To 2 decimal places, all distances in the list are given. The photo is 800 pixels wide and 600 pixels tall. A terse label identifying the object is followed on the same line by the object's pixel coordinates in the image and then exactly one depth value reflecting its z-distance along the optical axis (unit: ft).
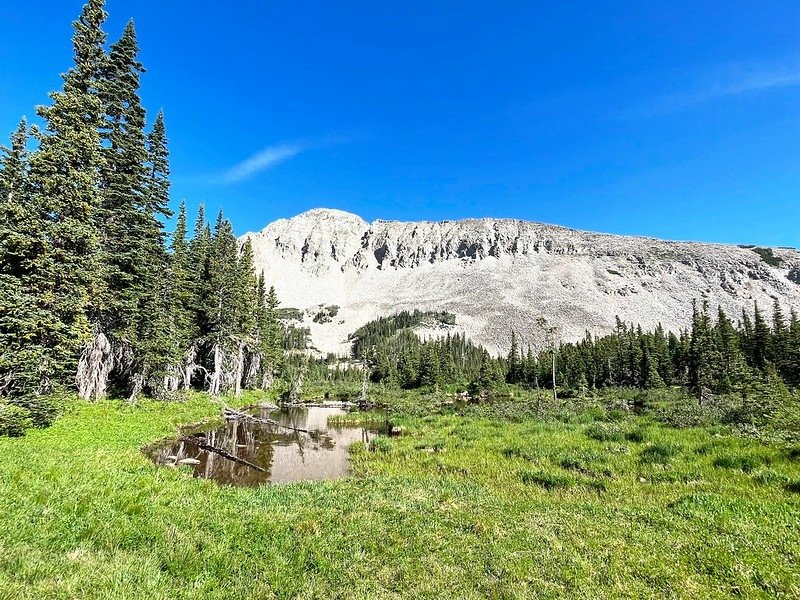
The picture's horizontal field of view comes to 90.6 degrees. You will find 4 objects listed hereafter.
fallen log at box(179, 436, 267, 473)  64.61
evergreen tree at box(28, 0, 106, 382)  60.34
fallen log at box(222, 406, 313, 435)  114.19
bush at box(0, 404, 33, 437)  52.70
